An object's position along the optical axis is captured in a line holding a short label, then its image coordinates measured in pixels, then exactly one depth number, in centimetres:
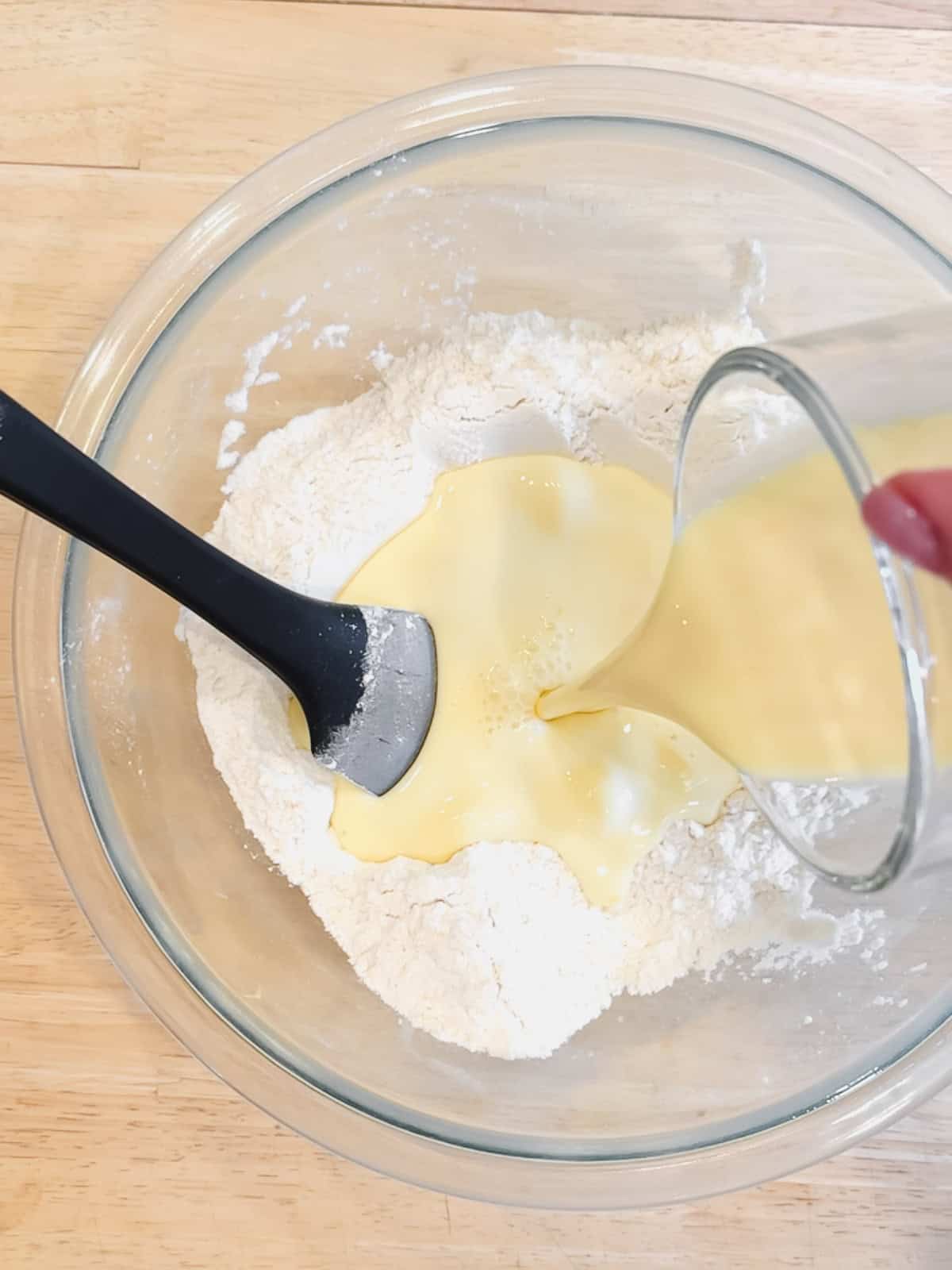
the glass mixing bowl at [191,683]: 31
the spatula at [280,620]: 26
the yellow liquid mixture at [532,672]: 35
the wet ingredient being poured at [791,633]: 25
